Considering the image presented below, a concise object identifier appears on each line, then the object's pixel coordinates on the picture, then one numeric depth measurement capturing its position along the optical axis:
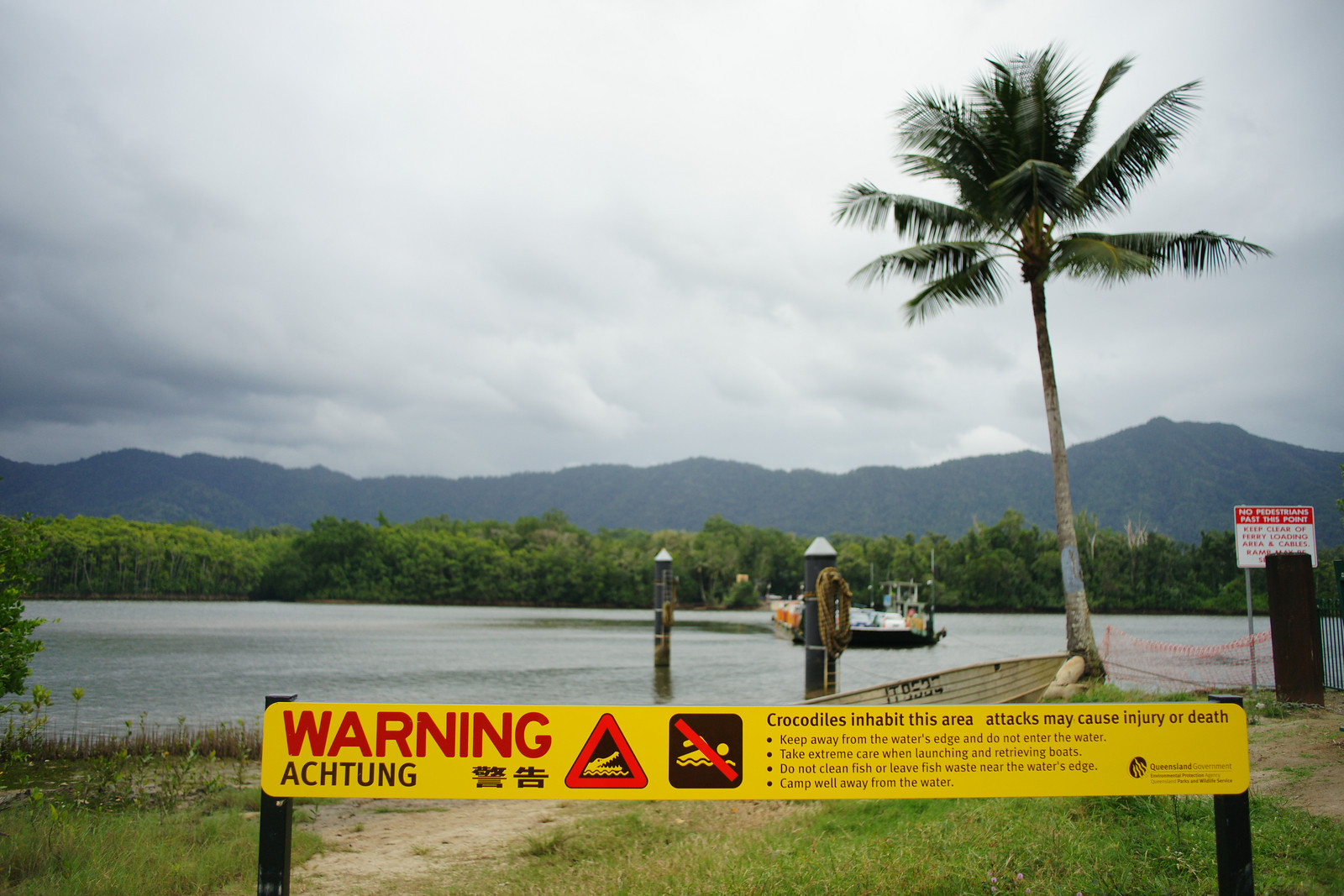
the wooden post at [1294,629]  9.91
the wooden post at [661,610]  27.88
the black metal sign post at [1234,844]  3.96
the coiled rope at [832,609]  13.14
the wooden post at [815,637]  13.12
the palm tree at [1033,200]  12.72
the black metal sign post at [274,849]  3.75
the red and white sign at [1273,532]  11.04
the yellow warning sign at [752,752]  3.89
